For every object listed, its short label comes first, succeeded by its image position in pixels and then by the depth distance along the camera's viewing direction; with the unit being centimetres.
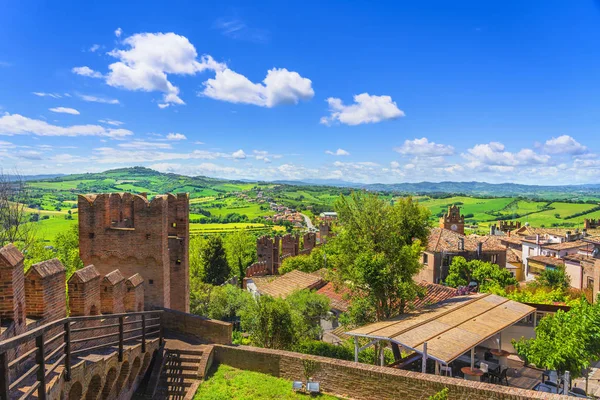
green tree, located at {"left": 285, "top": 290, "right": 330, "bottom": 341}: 2323
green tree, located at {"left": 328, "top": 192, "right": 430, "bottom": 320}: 1794
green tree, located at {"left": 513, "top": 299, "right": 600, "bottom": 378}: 1181
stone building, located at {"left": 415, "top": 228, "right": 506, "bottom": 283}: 4000
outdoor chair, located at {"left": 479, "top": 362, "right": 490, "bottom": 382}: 1410
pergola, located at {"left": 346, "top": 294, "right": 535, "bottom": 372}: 1227
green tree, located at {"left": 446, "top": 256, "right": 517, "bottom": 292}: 3231
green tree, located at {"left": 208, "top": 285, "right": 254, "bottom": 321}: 3212
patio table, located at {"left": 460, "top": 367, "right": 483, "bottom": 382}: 1358
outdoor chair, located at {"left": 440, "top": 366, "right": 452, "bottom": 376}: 1339
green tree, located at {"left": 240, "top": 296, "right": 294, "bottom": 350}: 1609
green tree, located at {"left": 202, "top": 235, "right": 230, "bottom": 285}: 5378
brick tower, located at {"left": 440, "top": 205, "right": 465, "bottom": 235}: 5962
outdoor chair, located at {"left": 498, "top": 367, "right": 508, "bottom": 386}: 1467
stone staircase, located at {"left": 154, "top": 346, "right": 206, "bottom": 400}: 1152
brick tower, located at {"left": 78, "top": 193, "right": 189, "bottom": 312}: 1412
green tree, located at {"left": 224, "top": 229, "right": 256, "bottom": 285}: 6397
